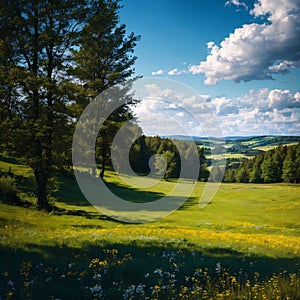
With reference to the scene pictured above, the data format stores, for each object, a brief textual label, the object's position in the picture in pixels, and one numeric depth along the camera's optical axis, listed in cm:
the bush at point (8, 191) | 2125
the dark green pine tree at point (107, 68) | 3094
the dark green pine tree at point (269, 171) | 8681
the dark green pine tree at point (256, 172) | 9256
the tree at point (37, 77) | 1927
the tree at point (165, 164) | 7481
